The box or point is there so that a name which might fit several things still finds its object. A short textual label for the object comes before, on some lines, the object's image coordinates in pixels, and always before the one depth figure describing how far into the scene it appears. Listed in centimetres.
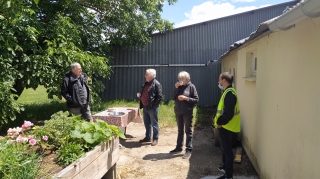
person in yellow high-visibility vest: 382
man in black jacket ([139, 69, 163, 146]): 584
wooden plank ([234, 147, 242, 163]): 466
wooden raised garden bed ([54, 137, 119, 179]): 274
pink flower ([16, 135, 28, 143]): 288
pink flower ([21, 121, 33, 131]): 326
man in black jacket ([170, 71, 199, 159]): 508
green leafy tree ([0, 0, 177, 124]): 653
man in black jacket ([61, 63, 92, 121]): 513
